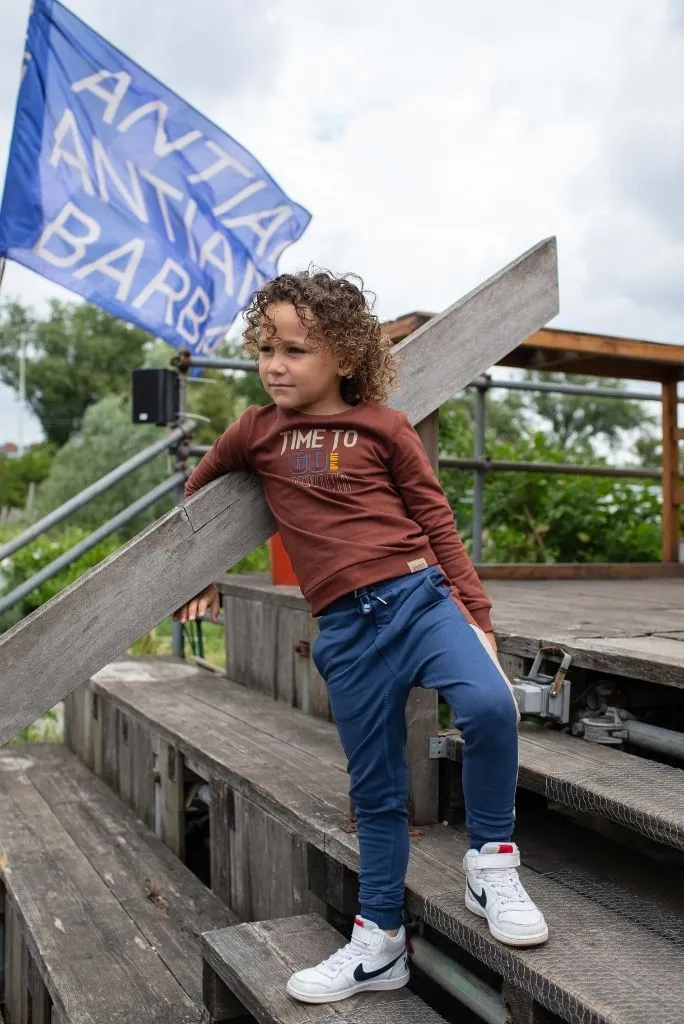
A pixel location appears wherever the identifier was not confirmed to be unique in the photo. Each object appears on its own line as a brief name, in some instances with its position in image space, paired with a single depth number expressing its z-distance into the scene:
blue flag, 3.95
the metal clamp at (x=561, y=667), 2.07
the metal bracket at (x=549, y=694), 2.05
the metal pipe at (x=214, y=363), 3.89
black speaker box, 3.88
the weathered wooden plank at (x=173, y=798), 2.83
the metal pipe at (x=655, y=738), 1.90
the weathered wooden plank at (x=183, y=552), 1.56
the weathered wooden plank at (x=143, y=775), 3.06
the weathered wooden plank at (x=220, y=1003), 1.68
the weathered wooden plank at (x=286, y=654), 3.10
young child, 1.49
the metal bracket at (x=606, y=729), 2.02
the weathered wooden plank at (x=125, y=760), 3.29
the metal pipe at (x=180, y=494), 3.86
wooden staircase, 1.30
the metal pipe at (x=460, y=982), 1.52
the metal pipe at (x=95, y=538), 3.40
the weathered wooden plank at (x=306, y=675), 2.92
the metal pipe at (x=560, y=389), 4.27
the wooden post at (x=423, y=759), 1.94
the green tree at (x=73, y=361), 44.75
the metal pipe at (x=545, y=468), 4.28
